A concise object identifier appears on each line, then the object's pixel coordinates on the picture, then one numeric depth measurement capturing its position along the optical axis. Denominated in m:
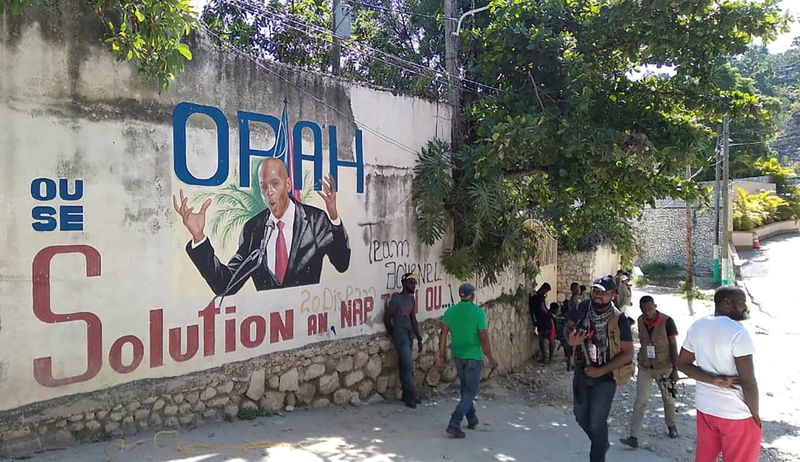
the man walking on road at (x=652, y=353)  6.90
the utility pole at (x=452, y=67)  9.86
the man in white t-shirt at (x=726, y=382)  4.20
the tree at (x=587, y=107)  8.80
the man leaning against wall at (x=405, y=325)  8.16
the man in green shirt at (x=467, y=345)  6.54
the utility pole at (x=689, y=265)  24.08
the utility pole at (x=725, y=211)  22.92
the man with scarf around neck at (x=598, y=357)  5.03
